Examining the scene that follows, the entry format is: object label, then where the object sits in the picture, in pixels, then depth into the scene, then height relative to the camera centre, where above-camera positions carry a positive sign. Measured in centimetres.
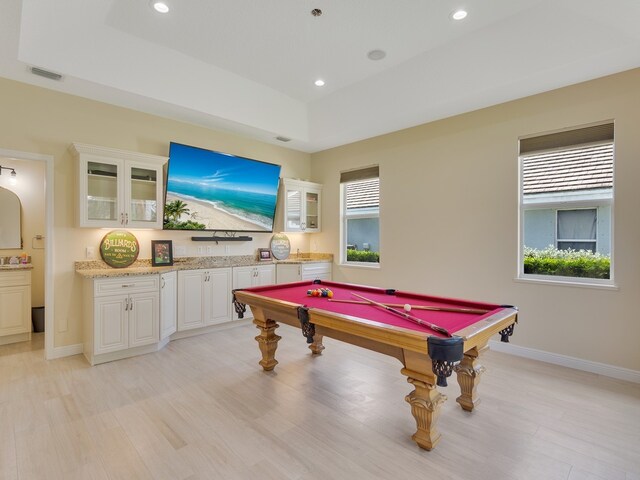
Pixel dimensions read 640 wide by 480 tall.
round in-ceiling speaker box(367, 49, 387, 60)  357 +204
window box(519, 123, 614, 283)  330 +39
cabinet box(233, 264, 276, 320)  475 -57
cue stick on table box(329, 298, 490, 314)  242 -53
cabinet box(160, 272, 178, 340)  383 -80
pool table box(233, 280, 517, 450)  183 -56
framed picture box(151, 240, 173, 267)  421 -20
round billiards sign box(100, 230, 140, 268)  387 -13
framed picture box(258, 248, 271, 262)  537 -27
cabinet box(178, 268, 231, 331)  421 -79
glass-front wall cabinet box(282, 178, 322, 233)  555 +58
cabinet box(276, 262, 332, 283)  526 -54
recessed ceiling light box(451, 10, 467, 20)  292 +203
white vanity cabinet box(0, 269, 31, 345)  400 -85
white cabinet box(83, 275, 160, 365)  338 -85
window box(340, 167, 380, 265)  530 +38
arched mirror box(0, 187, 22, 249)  442 +23
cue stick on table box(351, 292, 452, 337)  187 -52
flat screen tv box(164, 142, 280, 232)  434 +68
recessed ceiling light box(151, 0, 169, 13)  288 +206
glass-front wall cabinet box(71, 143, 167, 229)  355 +58
